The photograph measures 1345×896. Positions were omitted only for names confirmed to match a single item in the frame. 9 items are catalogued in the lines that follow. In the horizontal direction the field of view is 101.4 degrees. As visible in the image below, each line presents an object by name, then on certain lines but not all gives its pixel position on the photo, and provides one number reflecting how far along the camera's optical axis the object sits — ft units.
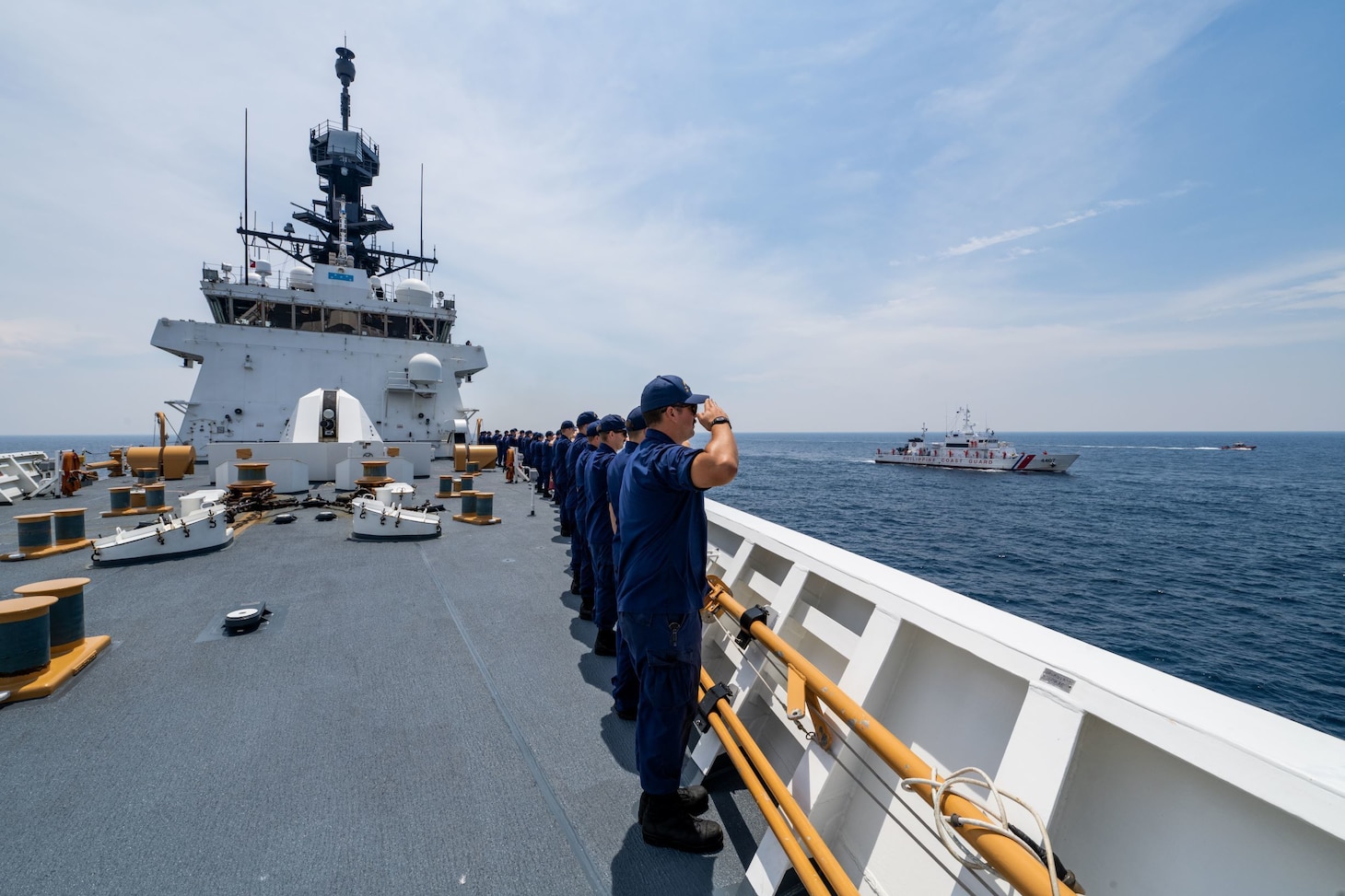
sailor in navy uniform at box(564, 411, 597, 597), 16.30
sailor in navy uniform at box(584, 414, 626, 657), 13.09
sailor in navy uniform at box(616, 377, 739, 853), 7.26
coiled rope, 4.25
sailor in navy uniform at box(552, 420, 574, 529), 26.25
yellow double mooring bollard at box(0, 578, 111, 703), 10.30
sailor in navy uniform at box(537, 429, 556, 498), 39.52
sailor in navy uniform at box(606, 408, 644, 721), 10.23
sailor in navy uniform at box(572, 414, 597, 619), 15.65
